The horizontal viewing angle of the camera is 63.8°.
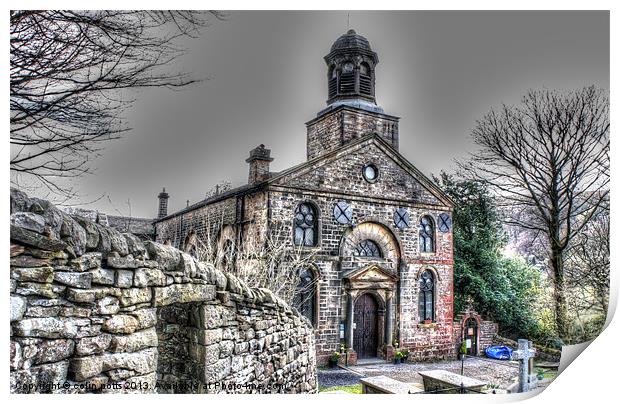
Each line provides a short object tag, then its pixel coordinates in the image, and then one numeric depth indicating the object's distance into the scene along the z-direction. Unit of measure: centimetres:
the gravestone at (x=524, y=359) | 670
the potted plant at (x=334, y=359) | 1159
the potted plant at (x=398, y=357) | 1259
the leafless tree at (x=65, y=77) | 436
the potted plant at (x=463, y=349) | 1332
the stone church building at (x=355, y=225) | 1139
